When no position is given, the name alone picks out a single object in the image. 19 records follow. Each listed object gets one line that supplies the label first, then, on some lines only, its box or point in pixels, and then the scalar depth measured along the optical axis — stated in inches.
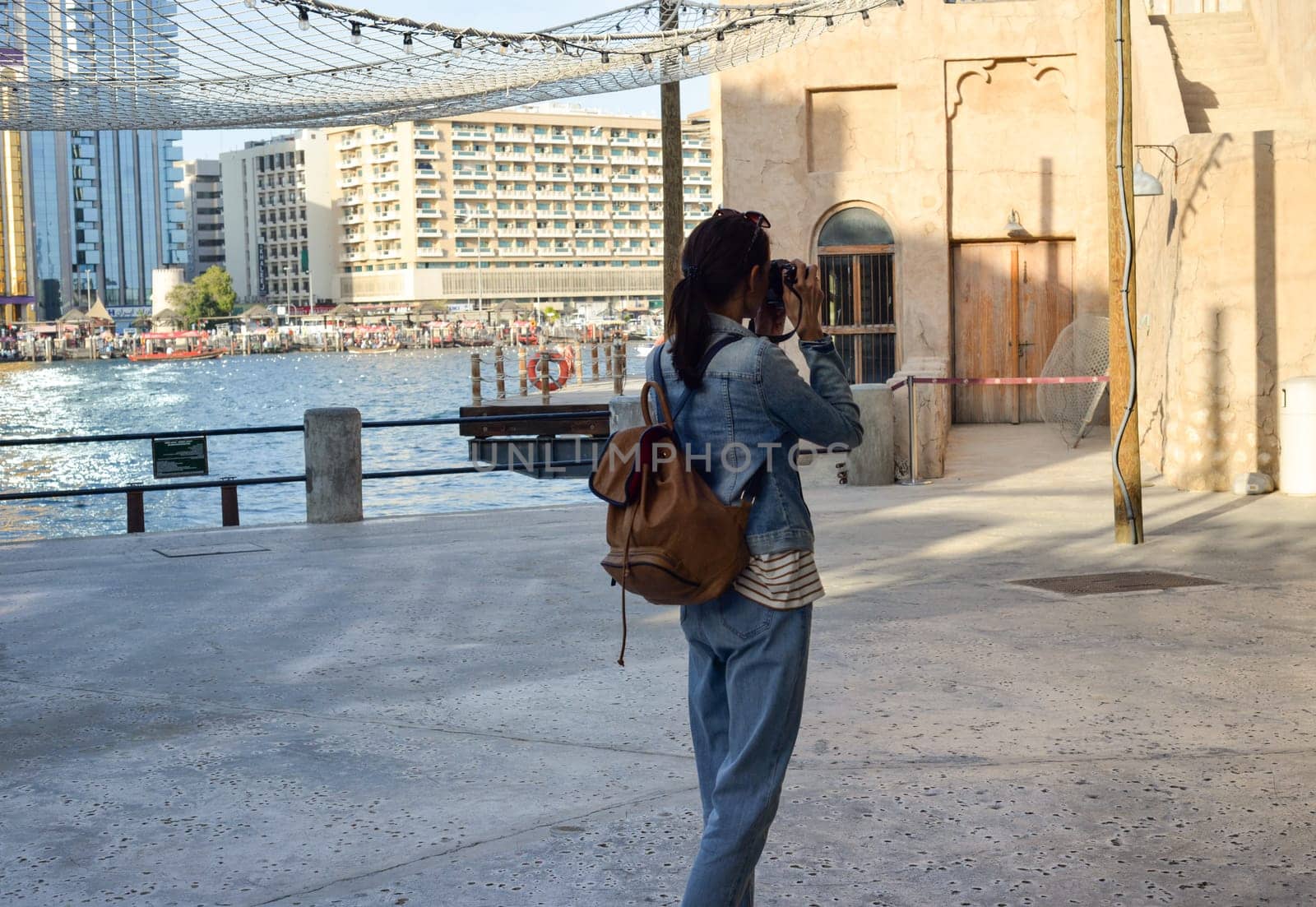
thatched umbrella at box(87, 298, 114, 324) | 6673.2
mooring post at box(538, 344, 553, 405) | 1270.9
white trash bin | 492.7
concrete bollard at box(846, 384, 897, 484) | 589.0
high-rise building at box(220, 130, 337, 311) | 7253.9
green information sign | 547.2
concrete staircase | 621.9
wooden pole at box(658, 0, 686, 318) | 936.9
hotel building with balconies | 6815.9
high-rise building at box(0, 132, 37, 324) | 6186.0
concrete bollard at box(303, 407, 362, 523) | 528.7
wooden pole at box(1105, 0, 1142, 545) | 405.1
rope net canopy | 548.7
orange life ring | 1396.2
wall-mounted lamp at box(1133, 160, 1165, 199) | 528.1
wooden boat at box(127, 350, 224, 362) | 6801.2
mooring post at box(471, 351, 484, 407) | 1350.9
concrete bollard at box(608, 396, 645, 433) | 574.6
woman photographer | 138.9
